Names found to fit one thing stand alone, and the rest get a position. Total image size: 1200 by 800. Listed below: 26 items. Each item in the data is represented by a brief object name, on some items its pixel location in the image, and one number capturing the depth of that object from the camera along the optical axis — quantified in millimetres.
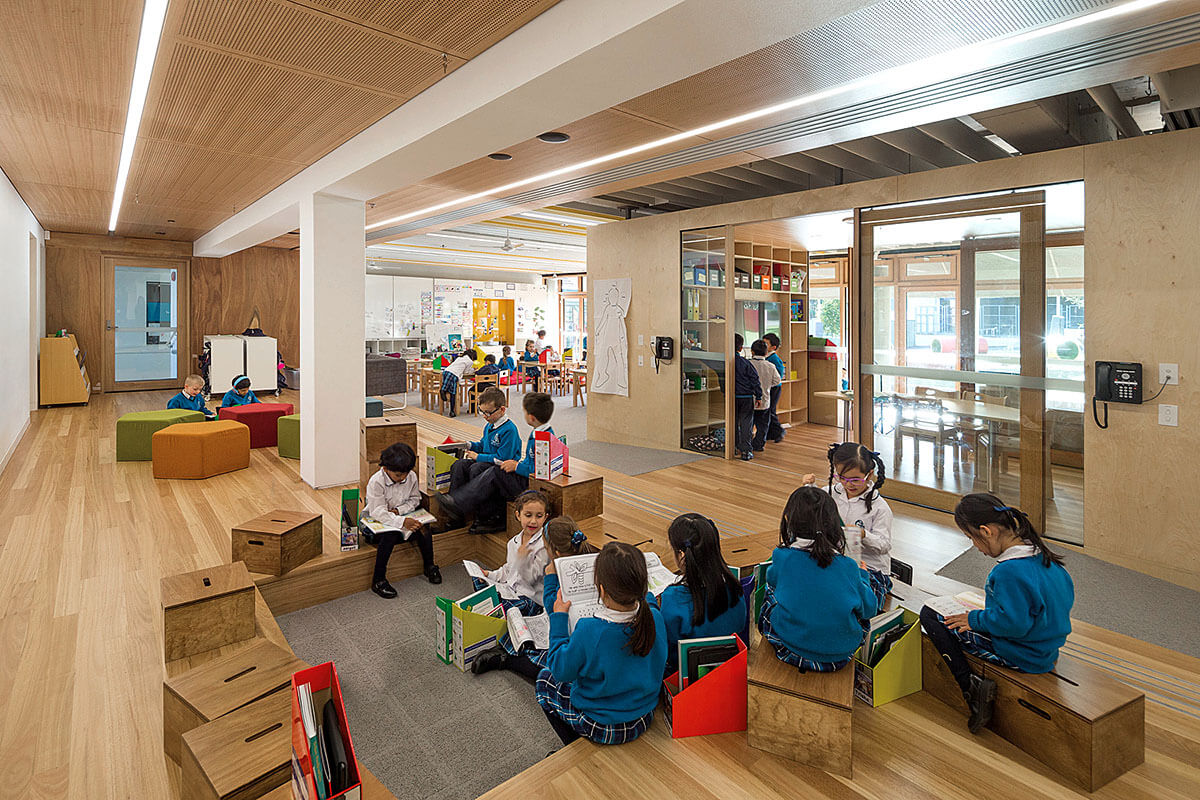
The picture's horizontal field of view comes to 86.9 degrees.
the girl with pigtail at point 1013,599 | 2191
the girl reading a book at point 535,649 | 2935
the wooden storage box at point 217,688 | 2207
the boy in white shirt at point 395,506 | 3855
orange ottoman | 5727
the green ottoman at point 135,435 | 6301
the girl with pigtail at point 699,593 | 2363
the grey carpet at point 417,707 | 2338
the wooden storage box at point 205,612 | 2703
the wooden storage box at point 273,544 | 3543
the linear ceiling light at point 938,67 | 2592
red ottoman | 7004
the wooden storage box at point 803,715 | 2092
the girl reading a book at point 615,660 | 2100
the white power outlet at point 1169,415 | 3795
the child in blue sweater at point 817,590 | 2219
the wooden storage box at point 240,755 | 1791
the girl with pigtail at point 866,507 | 3080
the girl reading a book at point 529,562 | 3309
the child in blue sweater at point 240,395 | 7516
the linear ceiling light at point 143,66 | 2910
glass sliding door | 4516
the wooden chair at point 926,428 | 5078
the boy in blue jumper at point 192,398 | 7219
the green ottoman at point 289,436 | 6527
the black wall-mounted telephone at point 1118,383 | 3900
